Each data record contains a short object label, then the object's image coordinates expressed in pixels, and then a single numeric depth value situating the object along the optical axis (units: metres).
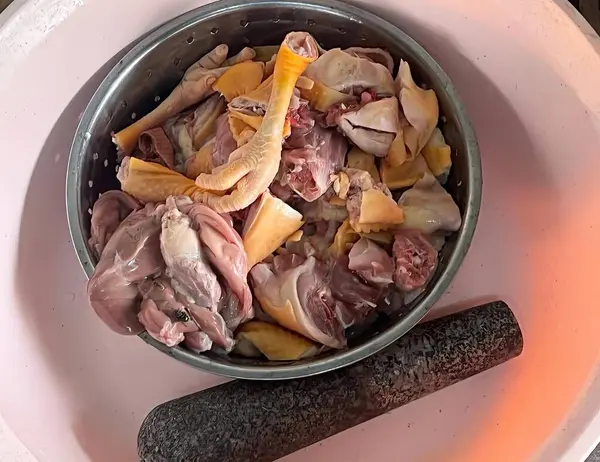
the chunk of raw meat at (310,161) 0.87
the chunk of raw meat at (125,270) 0.80
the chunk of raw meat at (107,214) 0.89
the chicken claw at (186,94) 0.96
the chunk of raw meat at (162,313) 0.81
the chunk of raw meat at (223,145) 0.90
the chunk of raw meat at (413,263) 0.88
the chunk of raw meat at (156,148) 0.95
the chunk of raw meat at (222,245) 0.81
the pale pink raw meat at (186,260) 0.80
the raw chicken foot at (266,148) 0.83
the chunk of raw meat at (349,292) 0.89
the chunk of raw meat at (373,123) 0.90
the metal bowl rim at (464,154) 0.86
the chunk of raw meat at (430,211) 0.91
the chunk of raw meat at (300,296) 0.87
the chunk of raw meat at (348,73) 0.92
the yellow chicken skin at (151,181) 0.89
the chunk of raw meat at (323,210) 0.92
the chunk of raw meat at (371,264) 0.88
